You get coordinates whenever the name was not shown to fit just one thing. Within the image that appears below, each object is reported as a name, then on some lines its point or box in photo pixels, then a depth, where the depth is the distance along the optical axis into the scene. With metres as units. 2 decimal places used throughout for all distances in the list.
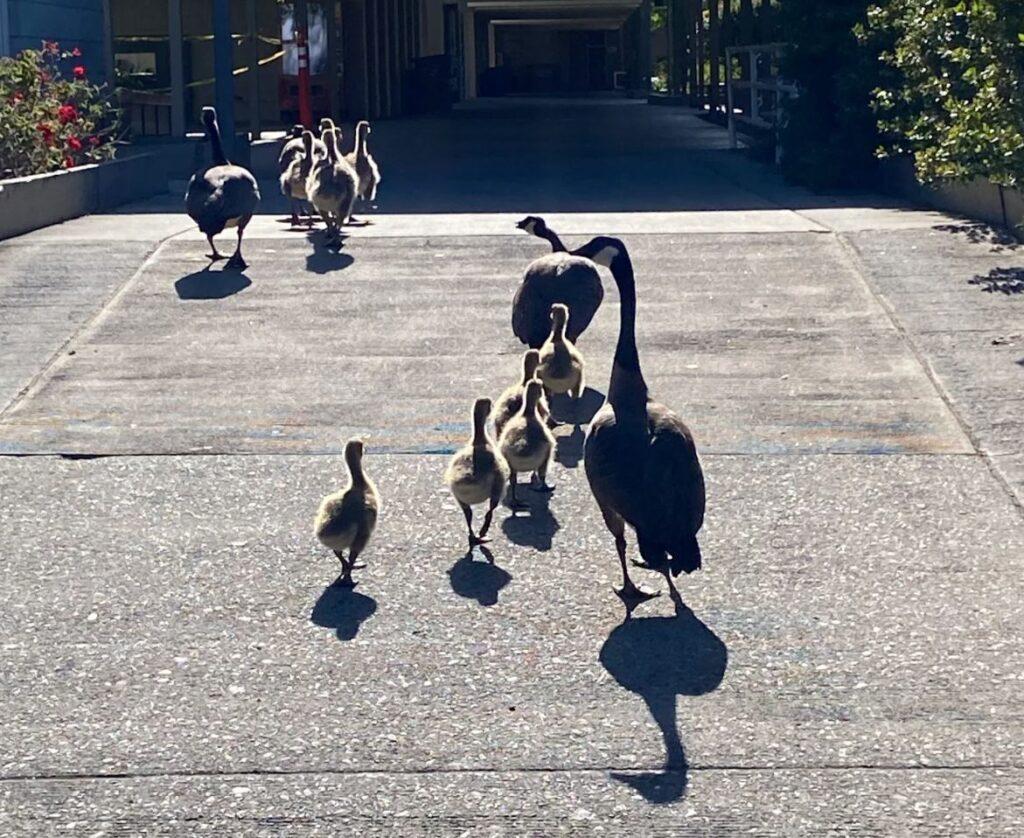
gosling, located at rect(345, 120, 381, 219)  18.03
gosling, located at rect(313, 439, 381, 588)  7.84
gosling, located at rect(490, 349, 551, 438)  9.45
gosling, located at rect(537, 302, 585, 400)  10.21
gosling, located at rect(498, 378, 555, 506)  8.76
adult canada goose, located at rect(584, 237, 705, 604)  6.97
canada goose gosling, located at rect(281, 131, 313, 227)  17.53
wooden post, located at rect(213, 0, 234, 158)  23.16
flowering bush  18.19
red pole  28.39
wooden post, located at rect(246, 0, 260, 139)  28.00
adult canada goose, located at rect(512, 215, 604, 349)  10.91
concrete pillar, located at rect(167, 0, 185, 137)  26.28
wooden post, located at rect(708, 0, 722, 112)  37.94
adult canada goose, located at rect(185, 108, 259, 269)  15.33
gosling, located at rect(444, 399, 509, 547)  8.23
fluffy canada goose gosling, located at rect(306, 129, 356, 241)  16.20
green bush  14.62
